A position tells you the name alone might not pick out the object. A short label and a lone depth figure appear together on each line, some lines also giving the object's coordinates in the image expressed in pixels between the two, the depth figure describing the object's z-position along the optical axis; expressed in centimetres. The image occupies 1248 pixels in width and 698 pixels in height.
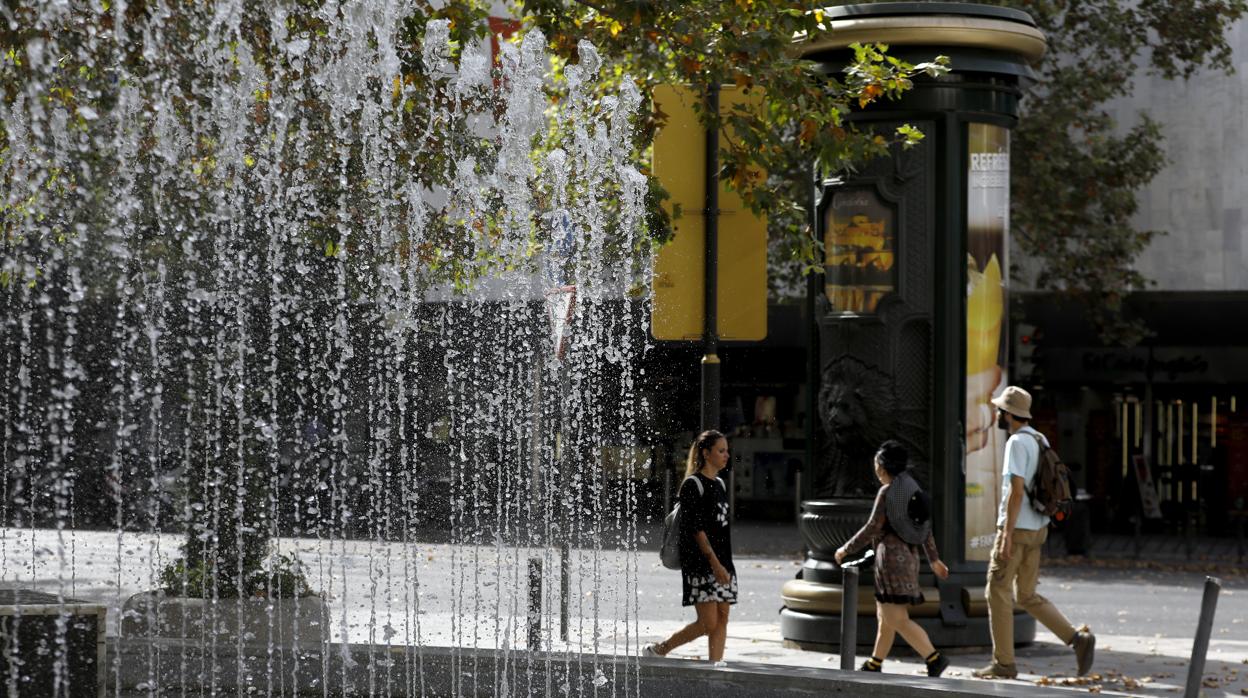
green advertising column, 2217
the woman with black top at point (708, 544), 1881
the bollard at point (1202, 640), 1465
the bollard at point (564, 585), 2170
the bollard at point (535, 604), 1911
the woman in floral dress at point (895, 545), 1944
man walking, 2008
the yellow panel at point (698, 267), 1997
